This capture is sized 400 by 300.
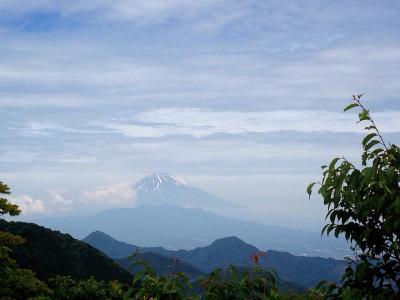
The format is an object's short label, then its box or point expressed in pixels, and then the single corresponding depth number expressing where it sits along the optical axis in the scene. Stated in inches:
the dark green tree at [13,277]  746.2
